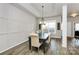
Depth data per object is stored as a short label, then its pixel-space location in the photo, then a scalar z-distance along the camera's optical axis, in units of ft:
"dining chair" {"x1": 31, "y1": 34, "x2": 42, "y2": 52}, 5.61
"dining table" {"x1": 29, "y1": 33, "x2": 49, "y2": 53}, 5.61
